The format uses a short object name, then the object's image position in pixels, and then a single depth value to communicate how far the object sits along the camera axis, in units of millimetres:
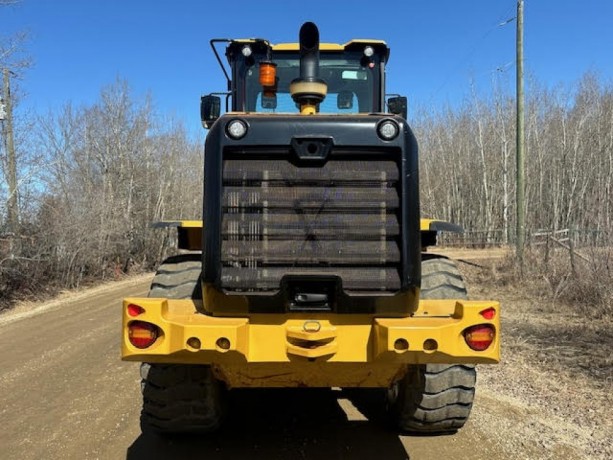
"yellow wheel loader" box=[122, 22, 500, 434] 2910
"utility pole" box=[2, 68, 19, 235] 12952
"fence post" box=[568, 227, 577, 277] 9906
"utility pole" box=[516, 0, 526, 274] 14586
